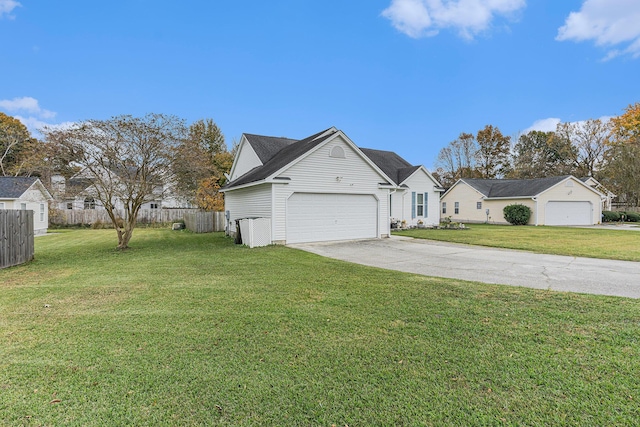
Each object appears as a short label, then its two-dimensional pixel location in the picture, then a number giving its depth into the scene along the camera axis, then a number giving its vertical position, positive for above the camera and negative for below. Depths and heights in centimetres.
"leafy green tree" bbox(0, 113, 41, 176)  3111 +705
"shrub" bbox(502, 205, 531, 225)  2666 -8
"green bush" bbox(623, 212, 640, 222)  3012 -32
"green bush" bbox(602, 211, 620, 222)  2948 -30
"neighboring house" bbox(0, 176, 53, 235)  1917 +121
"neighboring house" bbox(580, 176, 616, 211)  2974 +217
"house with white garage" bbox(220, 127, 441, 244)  1298 +94
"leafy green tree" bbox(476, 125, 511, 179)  4491 +868
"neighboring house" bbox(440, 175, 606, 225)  2648 +116
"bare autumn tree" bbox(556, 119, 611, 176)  3800 +882
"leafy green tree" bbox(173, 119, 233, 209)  1219 +190
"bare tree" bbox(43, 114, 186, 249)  1104 +222
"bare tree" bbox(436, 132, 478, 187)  4609 +803
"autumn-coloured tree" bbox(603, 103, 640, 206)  3144 +560
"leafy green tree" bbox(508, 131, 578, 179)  4109 +786
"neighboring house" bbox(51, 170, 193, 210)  1159 +94
